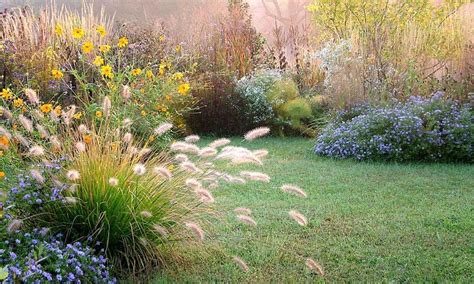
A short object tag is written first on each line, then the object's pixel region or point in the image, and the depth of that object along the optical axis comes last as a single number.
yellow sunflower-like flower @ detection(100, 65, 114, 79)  5.12
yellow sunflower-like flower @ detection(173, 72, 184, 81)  6.89
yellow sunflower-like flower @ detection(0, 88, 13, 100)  5.24
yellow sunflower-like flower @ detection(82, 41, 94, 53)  4.96
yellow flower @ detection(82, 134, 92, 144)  3.73
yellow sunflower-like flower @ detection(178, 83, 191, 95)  6.17
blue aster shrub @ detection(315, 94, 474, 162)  7.38
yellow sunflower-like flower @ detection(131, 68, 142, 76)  5.71
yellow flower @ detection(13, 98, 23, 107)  4.88
